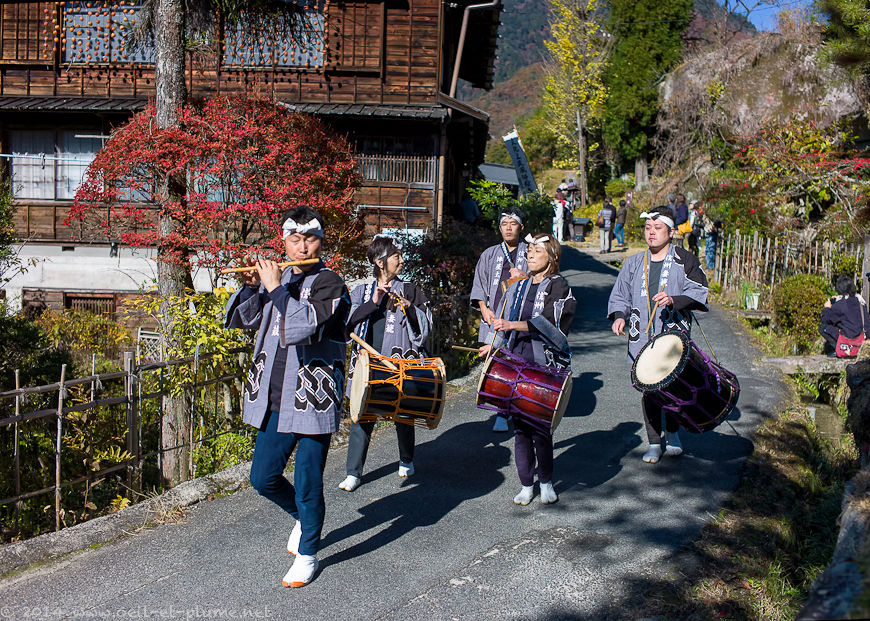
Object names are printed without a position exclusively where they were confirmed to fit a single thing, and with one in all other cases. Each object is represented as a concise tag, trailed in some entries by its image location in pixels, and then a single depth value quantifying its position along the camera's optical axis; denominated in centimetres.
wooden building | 1456
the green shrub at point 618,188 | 3603
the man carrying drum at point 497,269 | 677
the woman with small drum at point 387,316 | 546
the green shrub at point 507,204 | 1511
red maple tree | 738
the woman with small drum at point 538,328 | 509
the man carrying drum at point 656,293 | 588
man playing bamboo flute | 392
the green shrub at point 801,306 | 1148
